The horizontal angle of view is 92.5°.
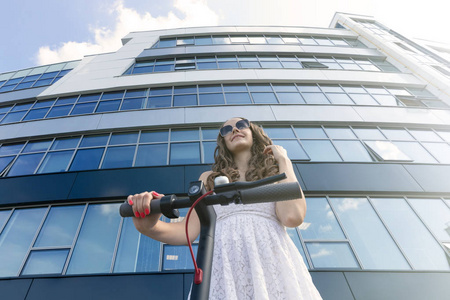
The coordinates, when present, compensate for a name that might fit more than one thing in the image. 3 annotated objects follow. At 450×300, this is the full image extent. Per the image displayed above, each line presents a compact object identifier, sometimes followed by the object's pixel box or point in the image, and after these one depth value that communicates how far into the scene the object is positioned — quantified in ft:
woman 4.08
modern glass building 18.78
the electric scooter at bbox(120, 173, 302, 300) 3.04
